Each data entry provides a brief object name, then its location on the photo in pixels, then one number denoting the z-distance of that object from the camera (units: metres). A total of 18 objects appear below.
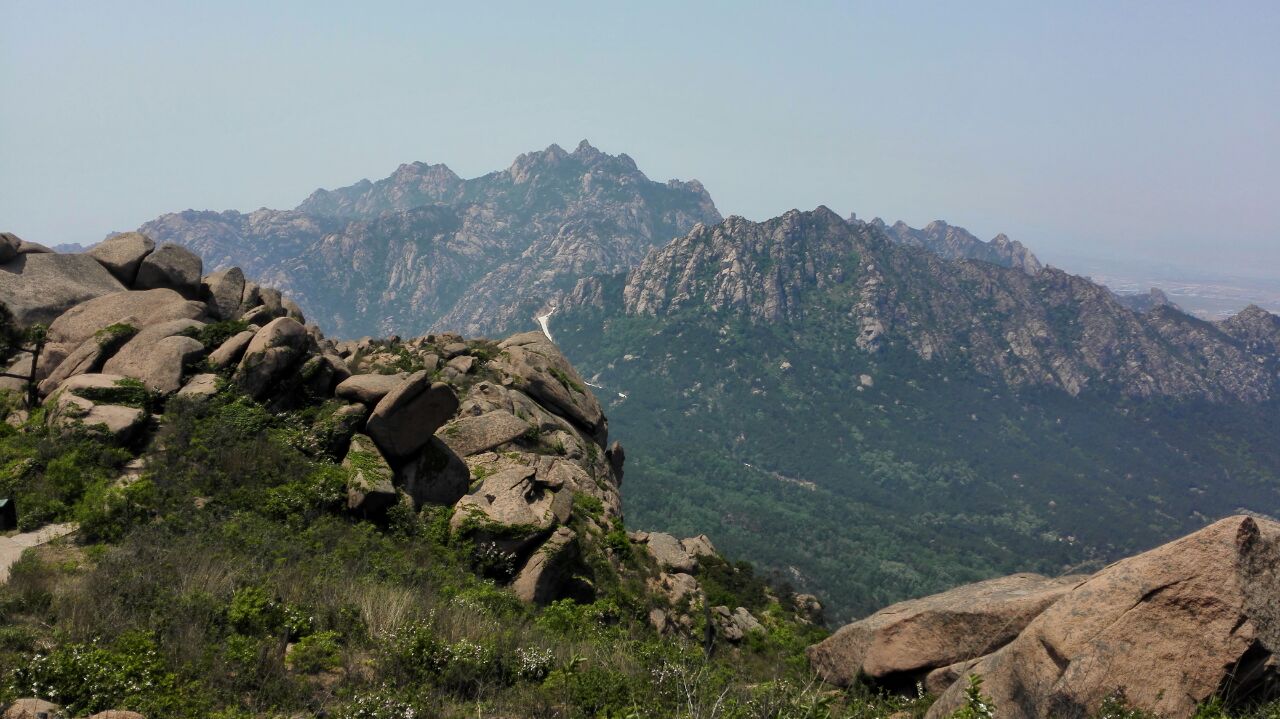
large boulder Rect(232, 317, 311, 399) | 23.27
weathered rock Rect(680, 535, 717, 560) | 37.53
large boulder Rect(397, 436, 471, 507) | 22.48
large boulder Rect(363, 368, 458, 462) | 22.25
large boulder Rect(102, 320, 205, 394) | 22.56
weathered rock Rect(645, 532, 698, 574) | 30.66
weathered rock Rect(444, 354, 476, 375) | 36.88
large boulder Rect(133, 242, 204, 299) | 33.53
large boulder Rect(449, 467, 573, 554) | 20.78
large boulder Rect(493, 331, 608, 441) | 39.34
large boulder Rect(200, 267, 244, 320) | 34.00
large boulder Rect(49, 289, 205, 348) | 26.69
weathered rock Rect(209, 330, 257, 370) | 24.06
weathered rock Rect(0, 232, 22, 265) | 30.69
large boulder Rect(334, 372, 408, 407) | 23.73
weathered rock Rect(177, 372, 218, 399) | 21.94
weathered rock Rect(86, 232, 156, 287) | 34.09
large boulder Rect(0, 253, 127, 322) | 29.28
